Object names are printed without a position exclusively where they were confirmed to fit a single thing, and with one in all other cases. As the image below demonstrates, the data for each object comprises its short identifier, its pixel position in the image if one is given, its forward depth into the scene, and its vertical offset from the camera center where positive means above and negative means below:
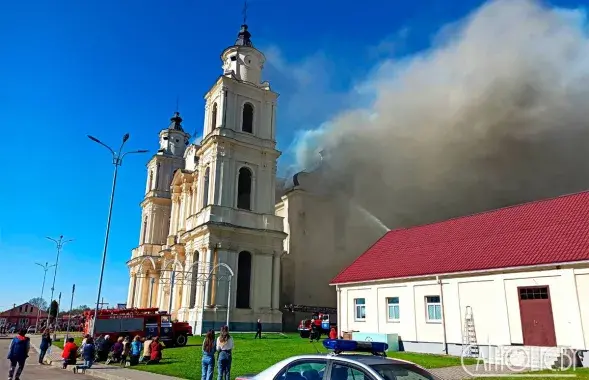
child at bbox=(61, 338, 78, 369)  21.66 -1.89
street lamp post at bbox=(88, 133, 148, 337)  26.28 +5.34
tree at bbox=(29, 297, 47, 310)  130.46 +2.85
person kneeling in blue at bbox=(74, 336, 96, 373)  20.48 -1.83
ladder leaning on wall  21.92 -0.86
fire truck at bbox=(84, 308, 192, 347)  29.75 -0.73
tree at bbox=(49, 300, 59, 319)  94.03 +0.90
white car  6.33 -0.69
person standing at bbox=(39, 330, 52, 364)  24.58 -1.73
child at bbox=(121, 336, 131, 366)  22.31 -1.75
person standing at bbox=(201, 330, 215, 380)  13.82 -1.30
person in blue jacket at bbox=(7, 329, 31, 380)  15.41 -1.36
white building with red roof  19.31 +1.80
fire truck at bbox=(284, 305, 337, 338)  36.50 -0.65
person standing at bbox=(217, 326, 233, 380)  13.79 -1.15
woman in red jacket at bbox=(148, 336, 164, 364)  21.86 -1.77
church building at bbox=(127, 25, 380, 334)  41.00 +8.95
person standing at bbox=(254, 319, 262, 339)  35.31 -1.17
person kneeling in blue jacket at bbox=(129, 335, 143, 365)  21.95 -1.75
